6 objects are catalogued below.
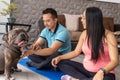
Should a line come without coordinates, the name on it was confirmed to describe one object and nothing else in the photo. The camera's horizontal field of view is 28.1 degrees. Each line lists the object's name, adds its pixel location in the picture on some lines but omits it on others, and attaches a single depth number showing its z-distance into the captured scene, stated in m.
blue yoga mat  2.95
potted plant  5.26
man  2.86
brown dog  2.63
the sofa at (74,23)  5.34
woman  2.08
